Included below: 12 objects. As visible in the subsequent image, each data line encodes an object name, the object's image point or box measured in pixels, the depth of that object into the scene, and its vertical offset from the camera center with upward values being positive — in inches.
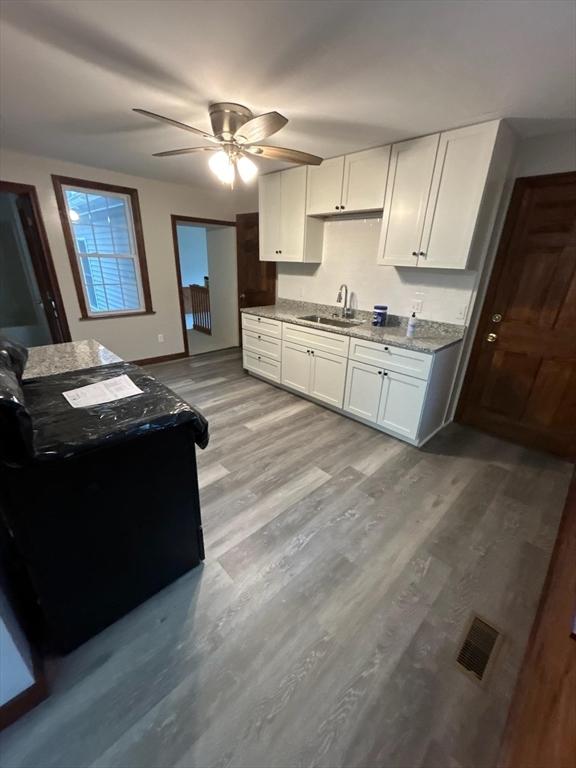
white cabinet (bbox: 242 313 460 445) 101.1 -38.3
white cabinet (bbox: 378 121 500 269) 85.0 +20.8
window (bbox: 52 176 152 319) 142.1 +5.7
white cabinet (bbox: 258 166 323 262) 131.0 +18.8
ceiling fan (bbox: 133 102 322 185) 73.1 +28.3
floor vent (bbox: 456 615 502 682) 49.4 -59.5
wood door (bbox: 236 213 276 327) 185.9 -3.3
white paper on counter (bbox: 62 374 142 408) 51.0 -22.2
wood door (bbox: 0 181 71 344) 129.3 -1.0
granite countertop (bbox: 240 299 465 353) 100.7 -22.2
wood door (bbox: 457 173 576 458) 91.7 -16.3
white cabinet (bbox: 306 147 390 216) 105.3 +28.9
